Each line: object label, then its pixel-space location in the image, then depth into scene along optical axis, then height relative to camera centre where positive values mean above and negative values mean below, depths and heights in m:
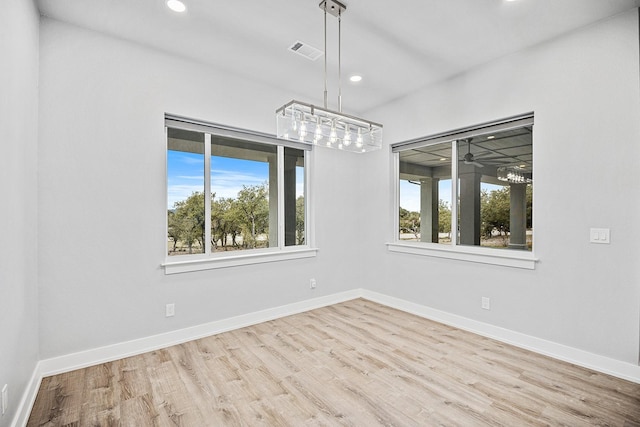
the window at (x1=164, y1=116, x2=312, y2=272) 3.22 +0.22
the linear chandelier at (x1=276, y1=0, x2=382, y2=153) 2.29 +0.71
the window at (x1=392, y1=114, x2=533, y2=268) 3.11 +0.29
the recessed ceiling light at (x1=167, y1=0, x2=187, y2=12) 2.28 +1.57
